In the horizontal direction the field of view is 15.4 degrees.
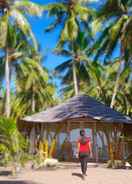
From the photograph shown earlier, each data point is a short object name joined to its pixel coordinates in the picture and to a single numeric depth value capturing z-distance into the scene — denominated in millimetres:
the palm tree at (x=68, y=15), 38219
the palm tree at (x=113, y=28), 29953
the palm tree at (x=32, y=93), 42875
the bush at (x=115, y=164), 20875
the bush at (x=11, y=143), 10844
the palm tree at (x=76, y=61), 40862
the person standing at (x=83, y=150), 15391
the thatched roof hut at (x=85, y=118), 24344
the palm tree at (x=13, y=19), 32625
